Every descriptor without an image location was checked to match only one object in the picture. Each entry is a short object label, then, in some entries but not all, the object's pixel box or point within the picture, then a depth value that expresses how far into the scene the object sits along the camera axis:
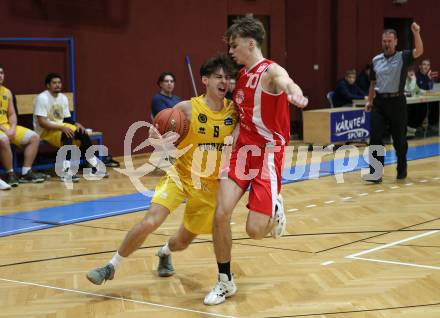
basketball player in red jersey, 4.74
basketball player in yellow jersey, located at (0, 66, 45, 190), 10.05
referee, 9.78
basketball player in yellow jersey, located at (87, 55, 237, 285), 4.98
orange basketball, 5.02
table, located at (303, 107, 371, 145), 13.80
